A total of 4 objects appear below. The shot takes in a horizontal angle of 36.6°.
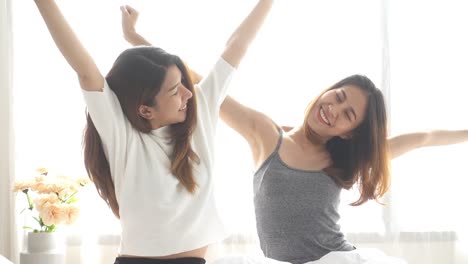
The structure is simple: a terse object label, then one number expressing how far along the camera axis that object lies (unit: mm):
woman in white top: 1859
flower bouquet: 2688
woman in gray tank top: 2188
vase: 2721
